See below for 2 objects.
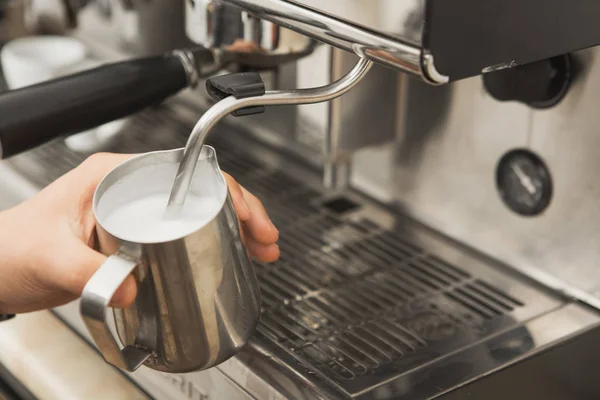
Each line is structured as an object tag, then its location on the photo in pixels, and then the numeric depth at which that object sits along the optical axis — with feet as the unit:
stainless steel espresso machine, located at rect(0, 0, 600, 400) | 3.16
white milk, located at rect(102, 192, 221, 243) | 3.01
